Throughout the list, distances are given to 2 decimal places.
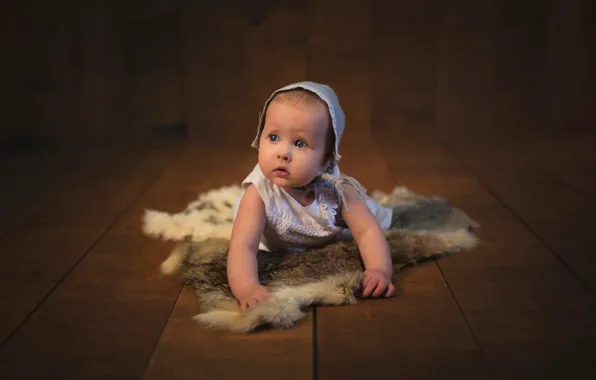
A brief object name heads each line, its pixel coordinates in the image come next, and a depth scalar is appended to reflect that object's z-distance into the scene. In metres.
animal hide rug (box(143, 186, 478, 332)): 1.07
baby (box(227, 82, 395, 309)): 1.17
